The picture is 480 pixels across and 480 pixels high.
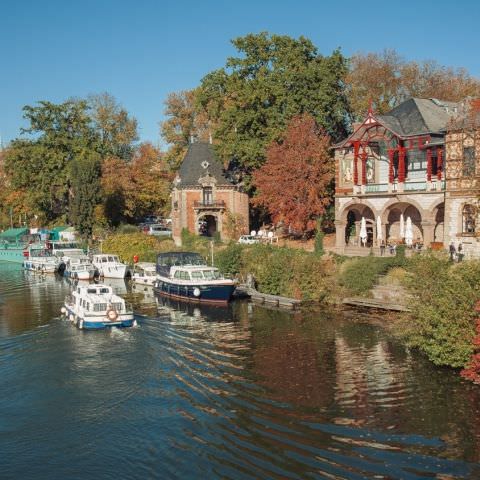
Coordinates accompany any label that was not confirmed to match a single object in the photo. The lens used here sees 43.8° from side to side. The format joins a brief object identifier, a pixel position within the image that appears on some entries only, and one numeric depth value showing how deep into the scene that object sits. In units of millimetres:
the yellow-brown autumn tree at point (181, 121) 87688
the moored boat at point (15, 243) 89062
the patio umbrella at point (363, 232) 50350
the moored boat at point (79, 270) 62125
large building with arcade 44062
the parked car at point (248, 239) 61244
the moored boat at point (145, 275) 56812
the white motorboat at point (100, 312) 35969
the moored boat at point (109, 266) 62688
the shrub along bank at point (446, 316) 25908
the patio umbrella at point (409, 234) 45781
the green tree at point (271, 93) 59719
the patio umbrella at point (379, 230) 50750
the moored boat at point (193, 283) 45072
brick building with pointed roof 69312
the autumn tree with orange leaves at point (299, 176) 54750
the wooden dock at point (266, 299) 42625
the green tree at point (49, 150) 85562
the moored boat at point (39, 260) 71438
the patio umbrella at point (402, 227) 49469
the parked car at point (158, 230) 79081
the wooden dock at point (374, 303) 38375
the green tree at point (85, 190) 80500
